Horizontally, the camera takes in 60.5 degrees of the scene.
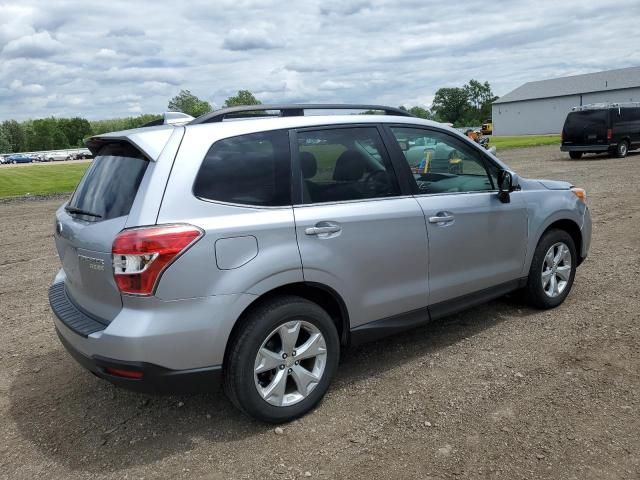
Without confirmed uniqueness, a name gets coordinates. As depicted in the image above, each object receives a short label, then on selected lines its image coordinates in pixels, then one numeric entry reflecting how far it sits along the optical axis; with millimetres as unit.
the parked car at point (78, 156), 71862
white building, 67562
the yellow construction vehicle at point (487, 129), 80569
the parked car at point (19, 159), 77819
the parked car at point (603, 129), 20873
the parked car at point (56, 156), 77800
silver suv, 2889
